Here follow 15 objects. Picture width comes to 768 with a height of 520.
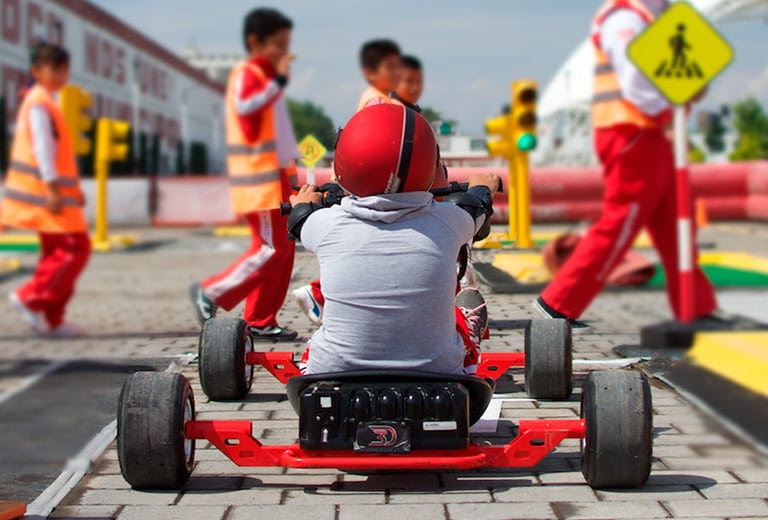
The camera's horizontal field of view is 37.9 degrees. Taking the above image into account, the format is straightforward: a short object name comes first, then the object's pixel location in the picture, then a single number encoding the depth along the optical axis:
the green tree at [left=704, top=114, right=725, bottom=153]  87.81
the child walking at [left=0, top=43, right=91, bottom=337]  7.52
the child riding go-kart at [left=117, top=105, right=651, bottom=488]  3.07
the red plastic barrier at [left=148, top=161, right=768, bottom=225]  22.91
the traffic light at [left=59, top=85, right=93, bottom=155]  16.38
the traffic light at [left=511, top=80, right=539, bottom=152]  12.16
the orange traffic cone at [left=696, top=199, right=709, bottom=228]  22.20
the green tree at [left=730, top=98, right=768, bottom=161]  80.62
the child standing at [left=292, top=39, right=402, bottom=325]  3.62
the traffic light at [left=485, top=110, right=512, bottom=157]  12.21
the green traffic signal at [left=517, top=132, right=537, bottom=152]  11.30
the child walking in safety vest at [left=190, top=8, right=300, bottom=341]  4.11
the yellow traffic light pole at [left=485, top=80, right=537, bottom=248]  12.13
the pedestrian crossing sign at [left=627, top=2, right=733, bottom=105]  6.58
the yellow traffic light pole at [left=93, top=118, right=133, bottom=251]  18.69
